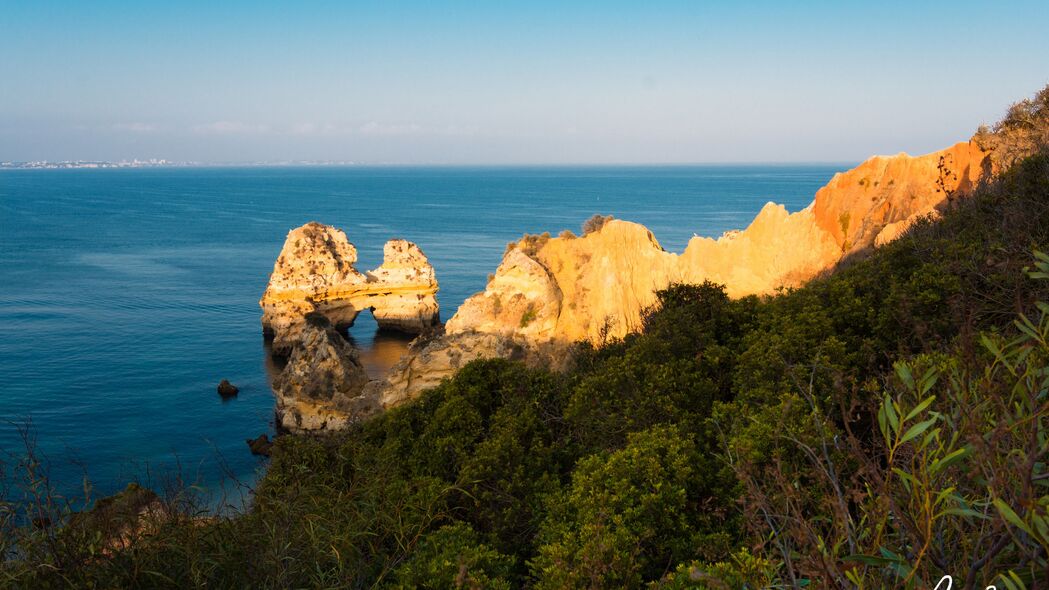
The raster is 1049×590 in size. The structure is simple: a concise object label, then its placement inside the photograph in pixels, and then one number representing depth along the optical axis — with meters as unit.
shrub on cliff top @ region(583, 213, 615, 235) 41.53
